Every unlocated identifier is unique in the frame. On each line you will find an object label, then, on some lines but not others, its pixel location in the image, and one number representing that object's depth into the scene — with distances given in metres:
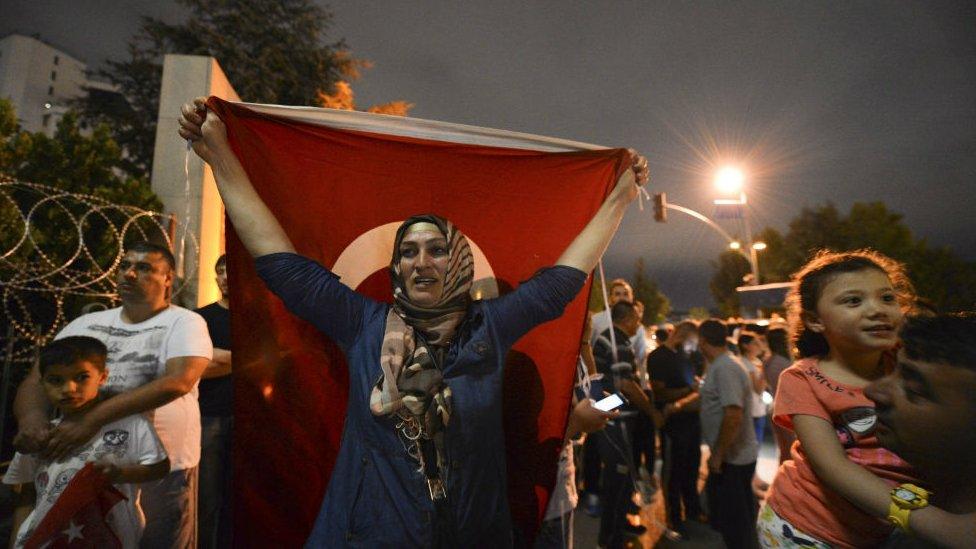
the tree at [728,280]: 58.22
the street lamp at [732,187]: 18.03
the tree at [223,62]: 17.89
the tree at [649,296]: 80.31
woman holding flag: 1.71
